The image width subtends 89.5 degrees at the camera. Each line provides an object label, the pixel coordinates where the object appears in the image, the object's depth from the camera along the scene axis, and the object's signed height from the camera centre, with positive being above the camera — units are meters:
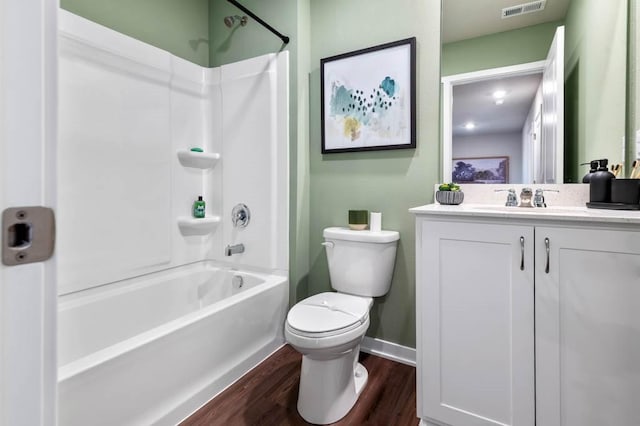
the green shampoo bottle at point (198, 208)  2.47 +0.02
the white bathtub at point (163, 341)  1.23 -0.66
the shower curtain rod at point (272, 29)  1.92 +1.19
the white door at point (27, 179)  0.37 +0.04
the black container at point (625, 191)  1.29 +0.08
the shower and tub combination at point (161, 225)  1.44 -0.10
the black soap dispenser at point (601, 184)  1.39 +0.11
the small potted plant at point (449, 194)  1.74 +0.08
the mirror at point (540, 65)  1.52 +0.70
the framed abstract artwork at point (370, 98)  1.97 +0.72
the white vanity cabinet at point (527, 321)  1.13 -0.43
